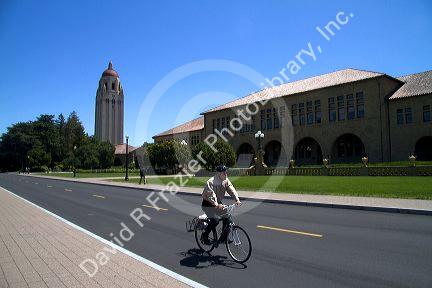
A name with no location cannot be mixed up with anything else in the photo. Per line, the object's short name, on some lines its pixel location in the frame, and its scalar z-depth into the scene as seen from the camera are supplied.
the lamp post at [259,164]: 43.56
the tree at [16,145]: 115.19
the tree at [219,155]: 44.47
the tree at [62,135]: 121.00
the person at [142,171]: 34.99
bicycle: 6.86
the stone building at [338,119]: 42.84
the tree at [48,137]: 118.69
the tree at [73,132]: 123.06
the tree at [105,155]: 98.44
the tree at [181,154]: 65.50
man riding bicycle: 7.21
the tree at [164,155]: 66.31
